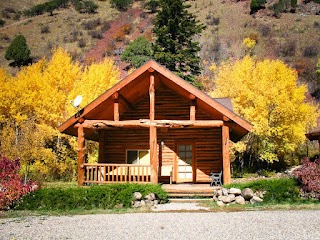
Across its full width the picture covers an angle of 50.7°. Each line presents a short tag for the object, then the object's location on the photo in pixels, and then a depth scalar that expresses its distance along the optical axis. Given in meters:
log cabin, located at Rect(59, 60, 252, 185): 16.27
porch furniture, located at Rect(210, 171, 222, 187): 15.32
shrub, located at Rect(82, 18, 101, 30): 75.49
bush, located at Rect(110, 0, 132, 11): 87.94
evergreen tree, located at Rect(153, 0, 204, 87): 32.19
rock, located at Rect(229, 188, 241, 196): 12.25
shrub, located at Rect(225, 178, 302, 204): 11.95
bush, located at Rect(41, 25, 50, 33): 72.06
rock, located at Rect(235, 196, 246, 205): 12.04
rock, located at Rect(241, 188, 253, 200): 12.07
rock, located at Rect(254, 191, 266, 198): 12.12
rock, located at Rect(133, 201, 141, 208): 12.04
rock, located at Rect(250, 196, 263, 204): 11.98
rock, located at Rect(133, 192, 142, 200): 12.08
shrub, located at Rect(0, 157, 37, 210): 11.55
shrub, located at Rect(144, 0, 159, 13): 81.42
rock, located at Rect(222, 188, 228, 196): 12.48
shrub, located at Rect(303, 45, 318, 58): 56.41
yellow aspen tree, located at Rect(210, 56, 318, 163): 23.73
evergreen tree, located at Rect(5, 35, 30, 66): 59.06
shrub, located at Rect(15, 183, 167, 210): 11.80
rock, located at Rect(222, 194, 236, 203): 12.27
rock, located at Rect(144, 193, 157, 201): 12.27
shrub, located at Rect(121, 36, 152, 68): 45.91
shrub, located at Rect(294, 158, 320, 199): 11.81
